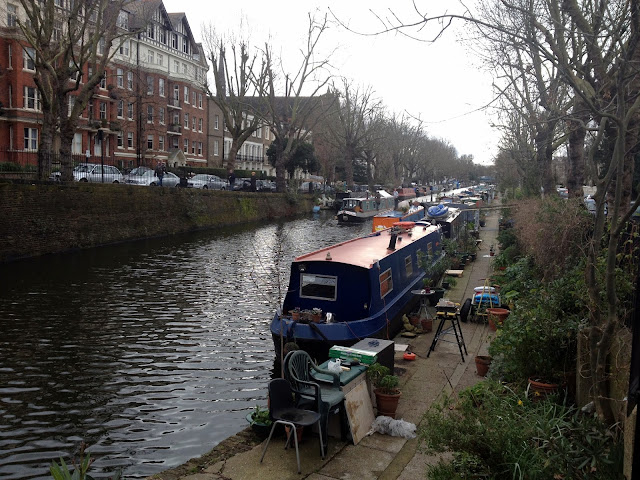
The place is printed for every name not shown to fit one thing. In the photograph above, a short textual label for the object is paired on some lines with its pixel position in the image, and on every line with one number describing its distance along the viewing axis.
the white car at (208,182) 41.21
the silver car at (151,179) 35.03
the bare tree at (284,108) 44.16
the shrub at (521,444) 4.51
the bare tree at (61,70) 22.97
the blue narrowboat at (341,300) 10.94
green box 7.95
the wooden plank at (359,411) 7.16
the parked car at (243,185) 46.34
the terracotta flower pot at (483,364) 9.38
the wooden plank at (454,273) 19.06
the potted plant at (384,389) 7.68
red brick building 38.75
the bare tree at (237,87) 45.00
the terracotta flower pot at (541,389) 6.88
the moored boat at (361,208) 45.34
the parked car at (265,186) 49.53
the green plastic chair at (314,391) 6.81
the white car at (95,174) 31.53
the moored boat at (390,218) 27.83
